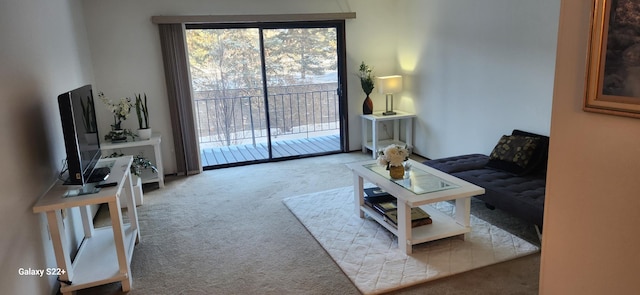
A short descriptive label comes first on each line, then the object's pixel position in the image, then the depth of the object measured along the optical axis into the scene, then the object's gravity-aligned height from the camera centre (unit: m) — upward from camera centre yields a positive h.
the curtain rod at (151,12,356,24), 4.71 +0.63
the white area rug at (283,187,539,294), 2.64 -1.30
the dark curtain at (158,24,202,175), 4.81 -0.27
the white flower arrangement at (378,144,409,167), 3.16 -0.68
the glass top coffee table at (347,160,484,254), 2.87 -0.91
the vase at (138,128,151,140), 4.57 -0.62
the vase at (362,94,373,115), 5.75 -0.55
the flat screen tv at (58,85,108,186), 2.34 -0.34
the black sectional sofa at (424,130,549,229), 3.04 -0.98
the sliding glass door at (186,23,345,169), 5.32 -0.26
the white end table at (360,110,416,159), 5.51 -0.89
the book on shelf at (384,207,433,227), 3.05 -1.12
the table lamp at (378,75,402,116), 5.49 -0.26
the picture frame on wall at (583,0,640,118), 1.30 -0.01
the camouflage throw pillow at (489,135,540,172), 3.61 -0.79
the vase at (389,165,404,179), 3.22 -0.81
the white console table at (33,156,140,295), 2.36 -1.08
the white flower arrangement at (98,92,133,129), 4.40 -0.32
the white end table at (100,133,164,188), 4.38 -0.74
